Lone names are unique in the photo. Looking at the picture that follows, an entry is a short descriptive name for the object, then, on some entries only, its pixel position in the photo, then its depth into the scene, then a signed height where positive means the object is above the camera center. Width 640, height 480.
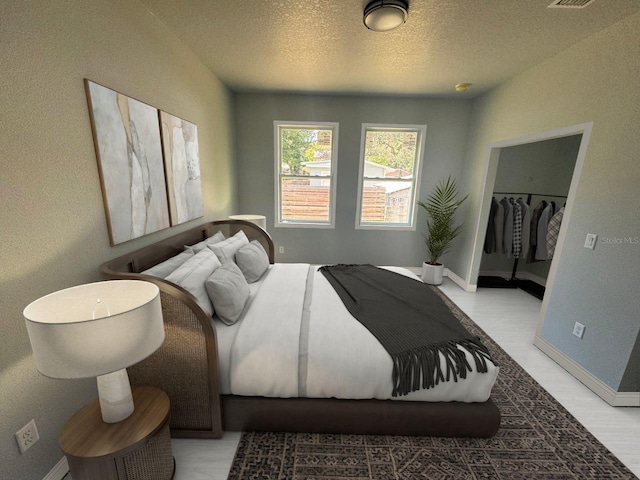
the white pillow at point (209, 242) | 2.24 -0.61
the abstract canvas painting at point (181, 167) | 2.12 +0.06
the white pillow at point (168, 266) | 1.64 -0.60
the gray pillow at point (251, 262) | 2.39 -0.77
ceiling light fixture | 1.68 +1.06
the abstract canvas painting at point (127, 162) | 1.48 +0.06
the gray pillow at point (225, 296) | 1.65 -0.75
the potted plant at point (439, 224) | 3.76 -0.59
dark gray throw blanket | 1.46 -0.92
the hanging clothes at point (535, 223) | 3.52 -0.49
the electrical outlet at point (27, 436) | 1.12 -1.13
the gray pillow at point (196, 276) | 1.58 -0.62
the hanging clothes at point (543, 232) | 3.46 -0.59
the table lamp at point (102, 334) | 0.84 -0.56
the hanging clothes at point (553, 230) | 3.17 -0.52
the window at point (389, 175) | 3.96 +0.09
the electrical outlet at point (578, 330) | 2.08 -1.10
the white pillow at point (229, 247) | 2.26 -0.64
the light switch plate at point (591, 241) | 1.99 -0.39
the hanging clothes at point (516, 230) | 3.53 -0.58
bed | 1.42 -1.12
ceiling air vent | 1.66 +1.13
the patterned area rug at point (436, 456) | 1.37 -1.47
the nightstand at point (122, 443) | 1.00 -1.04
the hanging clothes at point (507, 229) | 3.55 -0.57
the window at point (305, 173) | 3.96 +0.07
